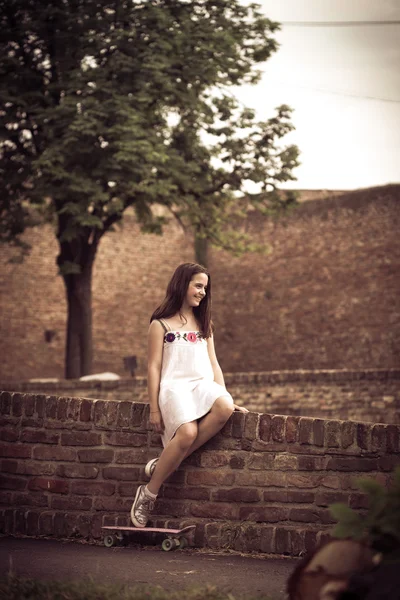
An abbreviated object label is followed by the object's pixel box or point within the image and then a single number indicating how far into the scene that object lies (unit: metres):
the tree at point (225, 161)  19.62
